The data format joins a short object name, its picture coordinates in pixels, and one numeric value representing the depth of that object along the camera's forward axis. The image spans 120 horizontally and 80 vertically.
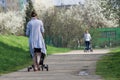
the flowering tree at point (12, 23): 72.91
